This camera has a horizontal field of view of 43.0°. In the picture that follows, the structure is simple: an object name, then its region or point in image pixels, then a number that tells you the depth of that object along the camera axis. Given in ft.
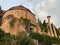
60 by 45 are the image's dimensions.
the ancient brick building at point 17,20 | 48.18
